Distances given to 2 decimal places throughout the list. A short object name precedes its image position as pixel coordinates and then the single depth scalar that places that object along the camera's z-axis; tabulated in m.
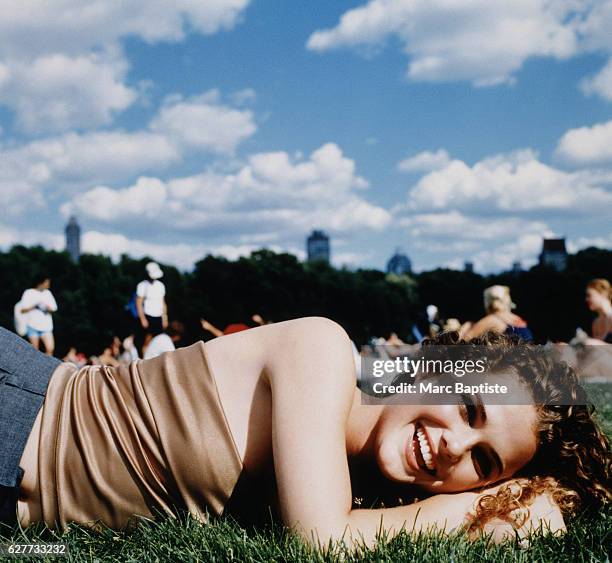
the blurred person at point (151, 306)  14.01
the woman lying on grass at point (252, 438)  2.70
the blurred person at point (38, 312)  14.28
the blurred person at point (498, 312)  10.91
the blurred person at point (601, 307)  11.58
